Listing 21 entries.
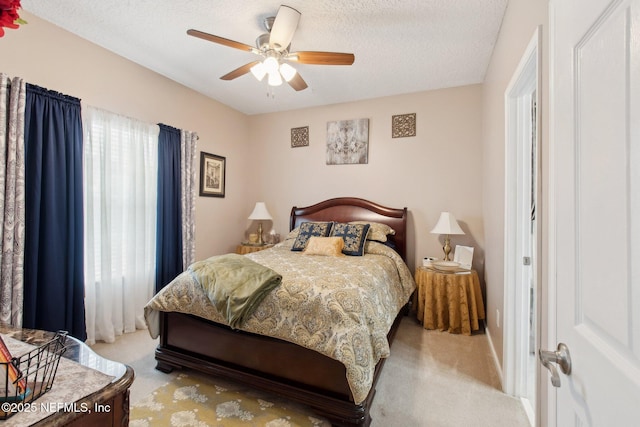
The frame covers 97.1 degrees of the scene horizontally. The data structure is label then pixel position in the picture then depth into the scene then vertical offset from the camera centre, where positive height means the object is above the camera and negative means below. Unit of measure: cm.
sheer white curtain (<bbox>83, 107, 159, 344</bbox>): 258 -7
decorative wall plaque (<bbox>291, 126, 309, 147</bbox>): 420 +114
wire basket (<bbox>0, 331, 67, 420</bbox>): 56 -38
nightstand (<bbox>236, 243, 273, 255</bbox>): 402 -50
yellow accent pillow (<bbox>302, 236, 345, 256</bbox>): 304 -37
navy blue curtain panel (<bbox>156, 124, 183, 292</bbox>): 316 +3
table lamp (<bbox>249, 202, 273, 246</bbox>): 416 -2
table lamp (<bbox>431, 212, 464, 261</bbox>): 316 -17
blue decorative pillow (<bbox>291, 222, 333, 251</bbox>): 337 -24
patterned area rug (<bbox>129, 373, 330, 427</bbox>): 166 -122
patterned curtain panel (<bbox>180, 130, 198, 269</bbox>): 341 +23
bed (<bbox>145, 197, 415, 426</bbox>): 161 -82
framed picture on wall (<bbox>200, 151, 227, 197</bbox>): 380 +54
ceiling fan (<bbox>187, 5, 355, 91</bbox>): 205 +126
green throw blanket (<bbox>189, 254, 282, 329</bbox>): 180 -49
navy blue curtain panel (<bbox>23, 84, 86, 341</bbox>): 217 -1
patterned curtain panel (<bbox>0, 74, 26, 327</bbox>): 201 +11
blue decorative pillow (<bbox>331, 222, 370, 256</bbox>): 310 -26
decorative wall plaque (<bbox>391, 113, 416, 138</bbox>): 362 +113
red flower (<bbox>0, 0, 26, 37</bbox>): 68 +49
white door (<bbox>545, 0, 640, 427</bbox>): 50 +0
